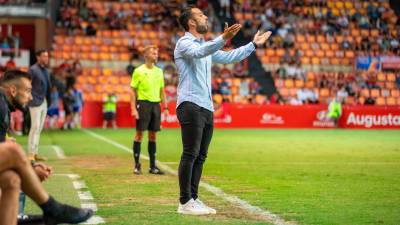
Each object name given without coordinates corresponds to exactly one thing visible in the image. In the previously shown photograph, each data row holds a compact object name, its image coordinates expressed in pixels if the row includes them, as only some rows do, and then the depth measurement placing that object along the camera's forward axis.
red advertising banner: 34.94
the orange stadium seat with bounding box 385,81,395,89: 40.64
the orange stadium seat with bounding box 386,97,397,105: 39.83
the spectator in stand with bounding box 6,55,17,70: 35.15
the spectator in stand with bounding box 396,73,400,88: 40.82
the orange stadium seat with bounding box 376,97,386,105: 39.56
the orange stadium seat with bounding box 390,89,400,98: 40.28
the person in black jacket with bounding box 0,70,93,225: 5.96
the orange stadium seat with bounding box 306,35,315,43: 42.15
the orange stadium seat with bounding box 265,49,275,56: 40.97
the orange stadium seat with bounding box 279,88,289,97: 38.96
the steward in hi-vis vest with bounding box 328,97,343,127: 35.53
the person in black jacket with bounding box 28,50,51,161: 15.24
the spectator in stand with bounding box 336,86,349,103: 38.53
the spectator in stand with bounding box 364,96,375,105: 38.44
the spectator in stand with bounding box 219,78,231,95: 37.21
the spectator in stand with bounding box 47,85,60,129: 31.88
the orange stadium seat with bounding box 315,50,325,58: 41.50
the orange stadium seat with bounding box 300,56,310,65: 40.94
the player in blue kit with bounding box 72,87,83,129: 33.16
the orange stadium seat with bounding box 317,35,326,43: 42.32
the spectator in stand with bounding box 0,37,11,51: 37.78
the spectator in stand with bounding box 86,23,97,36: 39.56
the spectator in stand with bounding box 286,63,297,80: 39.88
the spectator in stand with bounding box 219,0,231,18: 42.56
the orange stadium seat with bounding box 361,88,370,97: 39.81
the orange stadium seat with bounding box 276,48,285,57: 40.92
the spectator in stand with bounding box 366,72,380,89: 40.25
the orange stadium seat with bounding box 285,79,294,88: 39.53
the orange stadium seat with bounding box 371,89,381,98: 39.89
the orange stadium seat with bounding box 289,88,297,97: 39.12
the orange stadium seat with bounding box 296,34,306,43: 42.12
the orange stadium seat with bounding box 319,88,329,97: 39.34
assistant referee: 13.64
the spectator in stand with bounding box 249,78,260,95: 38.25
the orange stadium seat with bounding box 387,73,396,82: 41.06
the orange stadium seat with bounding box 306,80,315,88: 39.88
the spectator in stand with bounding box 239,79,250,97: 38.19
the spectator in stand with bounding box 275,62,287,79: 39.59
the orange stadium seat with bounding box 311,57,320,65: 41.03
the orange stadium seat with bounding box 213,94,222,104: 36.36
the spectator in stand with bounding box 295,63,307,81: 40.00
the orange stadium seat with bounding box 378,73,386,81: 40.88
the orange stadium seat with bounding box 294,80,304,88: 39.56
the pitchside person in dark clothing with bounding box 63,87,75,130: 32.53
